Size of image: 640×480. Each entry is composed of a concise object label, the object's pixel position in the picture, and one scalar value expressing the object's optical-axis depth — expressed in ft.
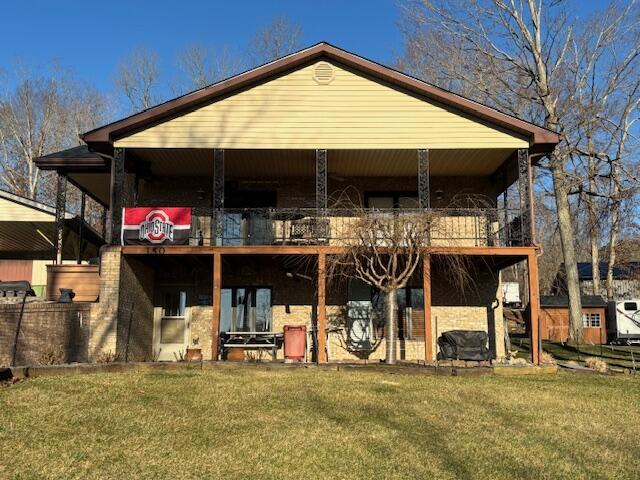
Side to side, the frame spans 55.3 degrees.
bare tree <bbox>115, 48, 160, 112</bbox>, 124.26
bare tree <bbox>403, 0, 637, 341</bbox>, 81.92
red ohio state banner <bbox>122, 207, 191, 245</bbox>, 47.11
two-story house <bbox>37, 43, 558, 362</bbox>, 47.32
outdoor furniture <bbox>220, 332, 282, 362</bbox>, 51.06
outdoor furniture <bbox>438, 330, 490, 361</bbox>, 49.98
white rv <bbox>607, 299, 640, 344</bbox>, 96.58
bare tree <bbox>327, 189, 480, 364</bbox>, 43.88
